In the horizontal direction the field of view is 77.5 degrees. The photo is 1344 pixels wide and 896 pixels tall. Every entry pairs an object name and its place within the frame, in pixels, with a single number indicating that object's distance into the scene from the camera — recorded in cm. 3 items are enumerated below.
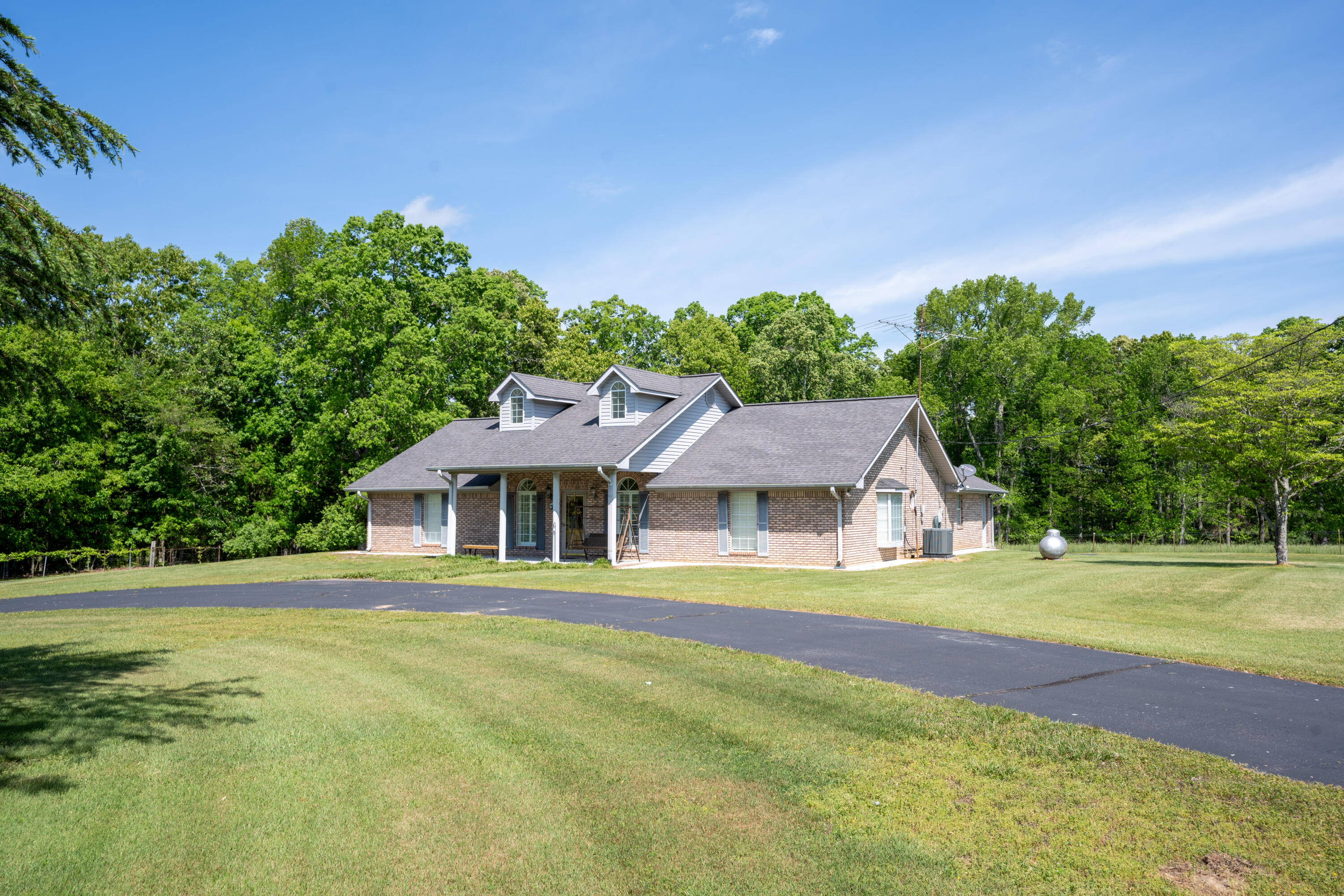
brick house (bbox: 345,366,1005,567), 2639
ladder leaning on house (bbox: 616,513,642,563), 2769
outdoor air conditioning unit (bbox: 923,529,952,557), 3048
